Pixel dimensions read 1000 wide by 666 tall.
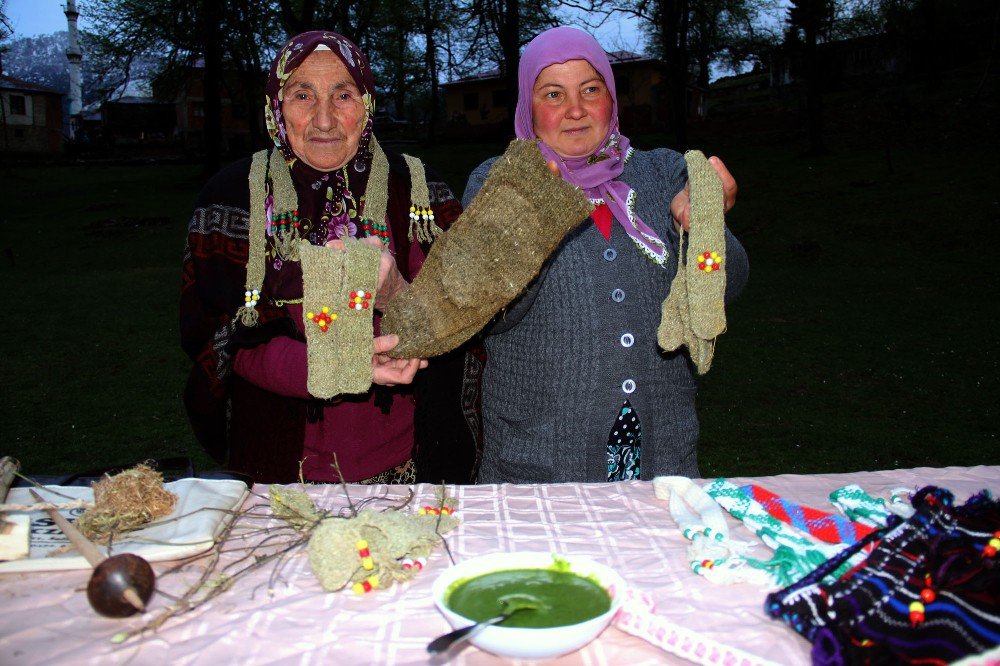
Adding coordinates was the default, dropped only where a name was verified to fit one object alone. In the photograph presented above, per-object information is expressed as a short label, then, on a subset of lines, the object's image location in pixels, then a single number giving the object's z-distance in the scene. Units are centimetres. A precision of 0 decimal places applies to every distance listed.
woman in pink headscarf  232
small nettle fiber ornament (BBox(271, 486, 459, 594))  144
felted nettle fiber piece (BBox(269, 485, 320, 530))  166
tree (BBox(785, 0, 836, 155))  1781
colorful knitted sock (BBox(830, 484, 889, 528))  165
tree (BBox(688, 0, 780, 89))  1509
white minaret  4669
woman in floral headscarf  235
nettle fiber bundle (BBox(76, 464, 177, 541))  159
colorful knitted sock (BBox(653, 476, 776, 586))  146
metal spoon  111
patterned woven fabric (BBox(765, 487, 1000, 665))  118
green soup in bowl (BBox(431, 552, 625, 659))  116
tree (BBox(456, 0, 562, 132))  1019
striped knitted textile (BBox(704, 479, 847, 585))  146
